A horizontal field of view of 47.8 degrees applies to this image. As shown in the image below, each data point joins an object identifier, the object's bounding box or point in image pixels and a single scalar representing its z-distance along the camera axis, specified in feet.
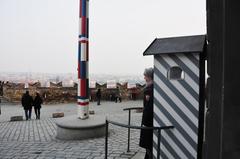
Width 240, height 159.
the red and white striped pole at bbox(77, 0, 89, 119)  27.37
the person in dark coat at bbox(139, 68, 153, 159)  15.60
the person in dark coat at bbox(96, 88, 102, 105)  83.05
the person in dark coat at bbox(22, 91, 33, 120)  47.45
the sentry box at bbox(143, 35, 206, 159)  12.30
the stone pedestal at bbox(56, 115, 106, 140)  25.26
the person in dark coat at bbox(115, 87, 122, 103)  95.92
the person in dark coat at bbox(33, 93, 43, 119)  48.21
